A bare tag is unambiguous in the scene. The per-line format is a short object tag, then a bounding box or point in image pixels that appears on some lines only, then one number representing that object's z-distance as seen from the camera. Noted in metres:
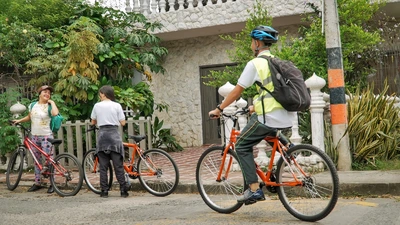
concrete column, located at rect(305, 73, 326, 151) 8.50
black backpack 5.41
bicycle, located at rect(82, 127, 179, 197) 7.84
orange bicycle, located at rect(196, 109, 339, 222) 5.31
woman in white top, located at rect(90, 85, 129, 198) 8.09
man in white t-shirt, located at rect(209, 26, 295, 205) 5.57
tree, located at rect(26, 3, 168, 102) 11.99
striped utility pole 8.42
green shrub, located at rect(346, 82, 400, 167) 8.91
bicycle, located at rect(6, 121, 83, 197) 8.46
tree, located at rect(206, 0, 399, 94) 10.28
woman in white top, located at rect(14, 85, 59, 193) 9.08
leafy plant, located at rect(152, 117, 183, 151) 14.44
